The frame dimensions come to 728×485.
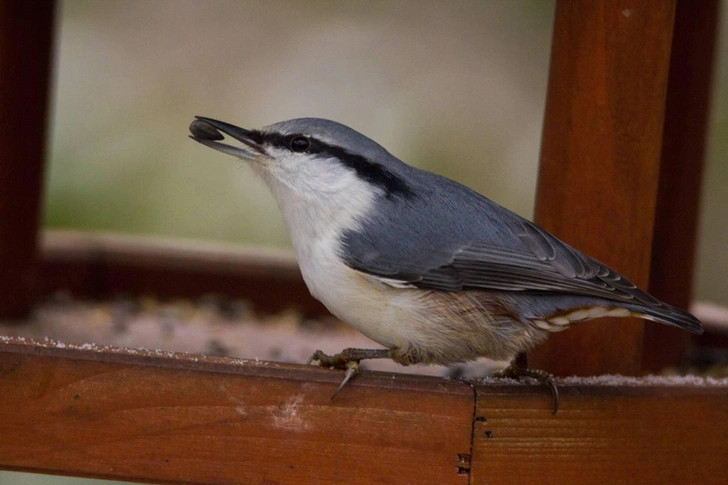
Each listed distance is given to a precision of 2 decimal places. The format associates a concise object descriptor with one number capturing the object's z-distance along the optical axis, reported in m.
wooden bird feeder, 5.26
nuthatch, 5.69
